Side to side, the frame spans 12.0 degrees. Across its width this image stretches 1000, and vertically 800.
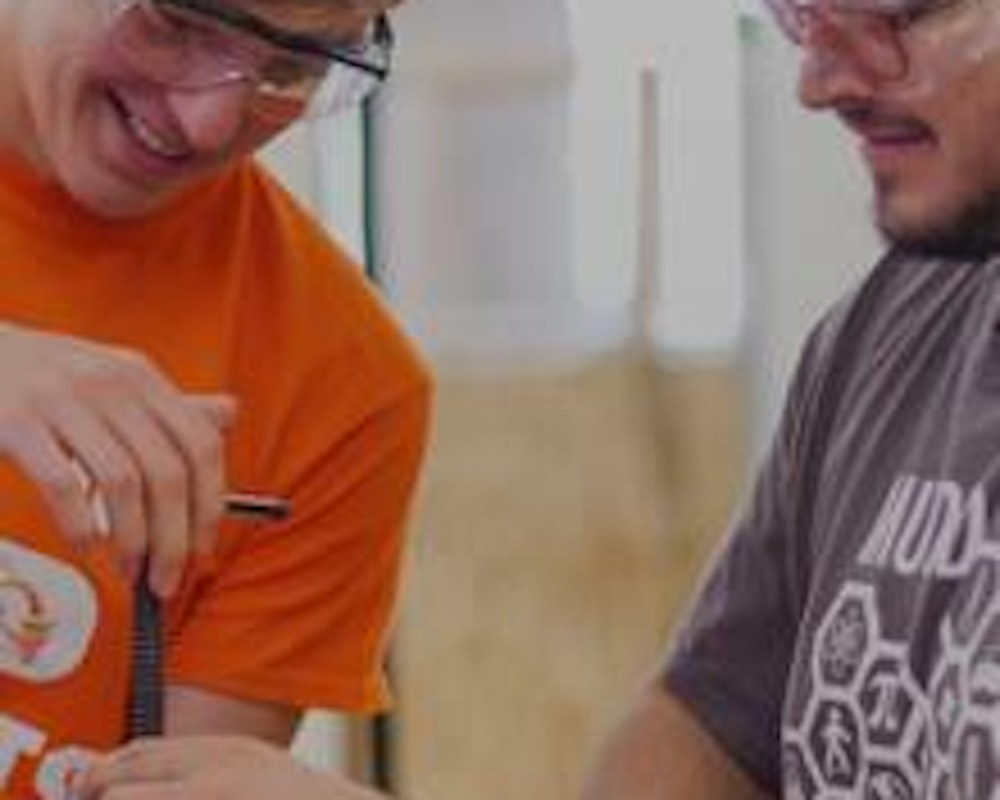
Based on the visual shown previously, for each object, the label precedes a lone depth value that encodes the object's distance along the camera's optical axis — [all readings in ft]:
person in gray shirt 7.72
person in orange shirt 7.58
